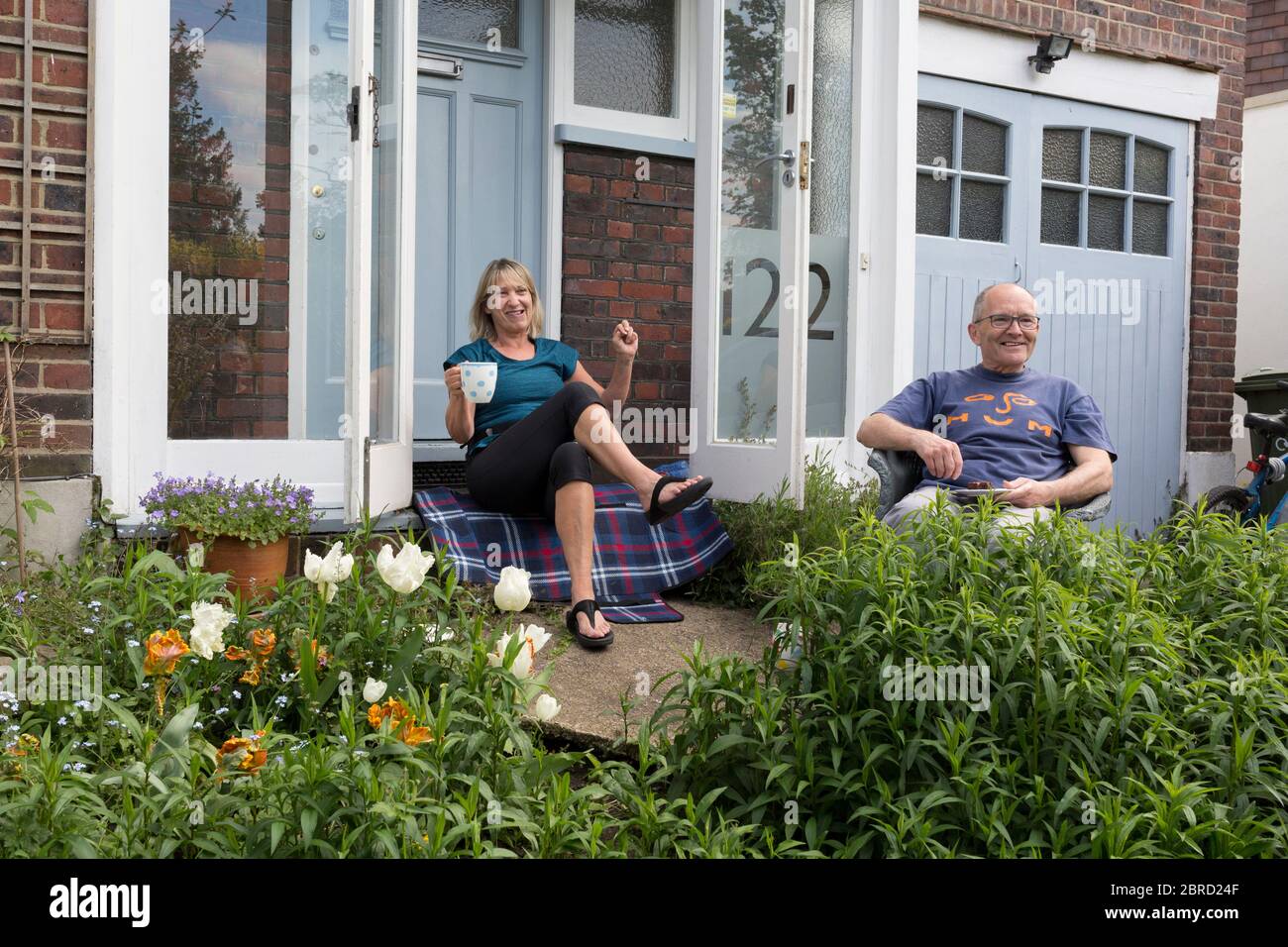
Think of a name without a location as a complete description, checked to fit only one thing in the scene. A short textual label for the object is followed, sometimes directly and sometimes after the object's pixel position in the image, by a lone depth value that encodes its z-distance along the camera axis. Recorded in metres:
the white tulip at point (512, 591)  2.53
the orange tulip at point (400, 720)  2.22
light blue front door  5.20
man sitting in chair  3.65
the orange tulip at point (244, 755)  2.12
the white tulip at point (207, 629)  2.36
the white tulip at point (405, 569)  2.46
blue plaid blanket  4.09
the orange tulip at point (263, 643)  2.51
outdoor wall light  6.07
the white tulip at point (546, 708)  2.42
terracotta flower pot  3.71
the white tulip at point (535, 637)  2.53
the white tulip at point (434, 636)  2.64
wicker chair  3.79
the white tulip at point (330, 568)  2.54
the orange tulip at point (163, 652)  2.29
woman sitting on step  3.74
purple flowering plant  3.67
